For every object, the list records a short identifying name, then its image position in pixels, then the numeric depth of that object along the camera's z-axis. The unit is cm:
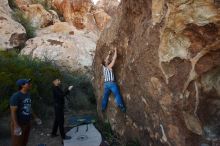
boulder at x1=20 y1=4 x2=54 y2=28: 2152
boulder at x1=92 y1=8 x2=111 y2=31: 2553
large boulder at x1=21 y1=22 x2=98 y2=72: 1616
